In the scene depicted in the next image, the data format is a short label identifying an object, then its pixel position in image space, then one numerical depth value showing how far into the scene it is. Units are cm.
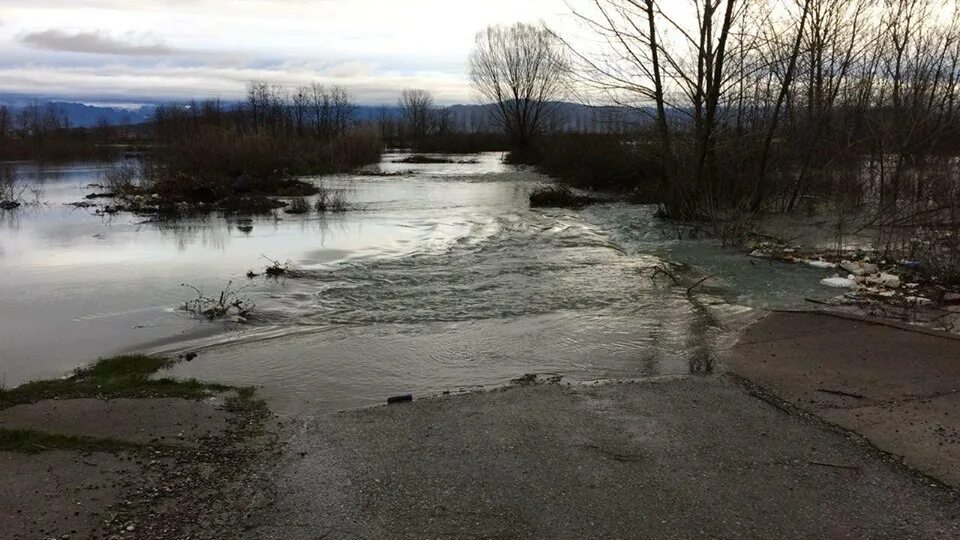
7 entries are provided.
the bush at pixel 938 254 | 915
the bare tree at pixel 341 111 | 9444
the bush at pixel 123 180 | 2659
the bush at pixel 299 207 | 2189
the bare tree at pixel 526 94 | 5997
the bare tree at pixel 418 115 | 9681
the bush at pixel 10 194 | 2258
